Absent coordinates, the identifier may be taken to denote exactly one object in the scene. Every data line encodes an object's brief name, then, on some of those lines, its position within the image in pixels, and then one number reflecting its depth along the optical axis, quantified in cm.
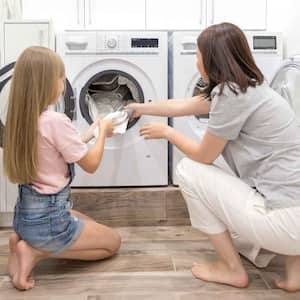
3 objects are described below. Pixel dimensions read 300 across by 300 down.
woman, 132
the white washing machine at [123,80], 212
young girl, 137
